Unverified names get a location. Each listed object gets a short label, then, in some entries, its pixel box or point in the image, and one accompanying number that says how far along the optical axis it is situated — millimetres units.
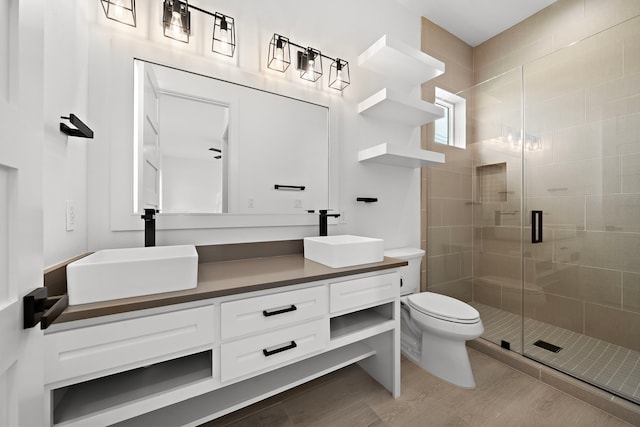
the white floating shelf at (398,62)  1936
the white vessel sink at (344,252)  1347
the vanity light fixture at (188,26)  1326
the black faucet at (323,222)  1795
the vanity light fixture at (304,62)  1679
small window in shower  2580
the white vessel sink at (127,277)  818
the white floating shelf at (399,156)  1847
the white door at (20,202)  445
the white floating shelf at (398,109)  1874
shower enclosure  1722
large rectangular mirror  1369
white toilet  1644
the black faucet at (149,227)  1252
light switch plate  1054
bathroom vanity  831
